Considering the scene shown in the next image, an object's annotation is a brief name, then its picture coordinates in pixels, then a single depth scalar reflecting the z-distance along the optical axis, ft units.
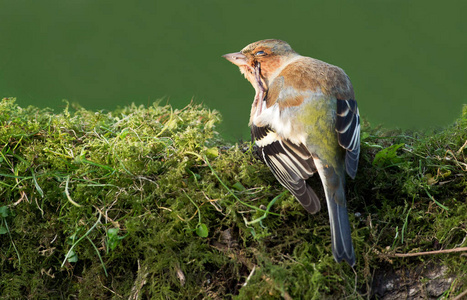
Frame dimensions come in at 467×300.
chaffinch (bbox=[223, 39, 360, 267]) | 19.04
